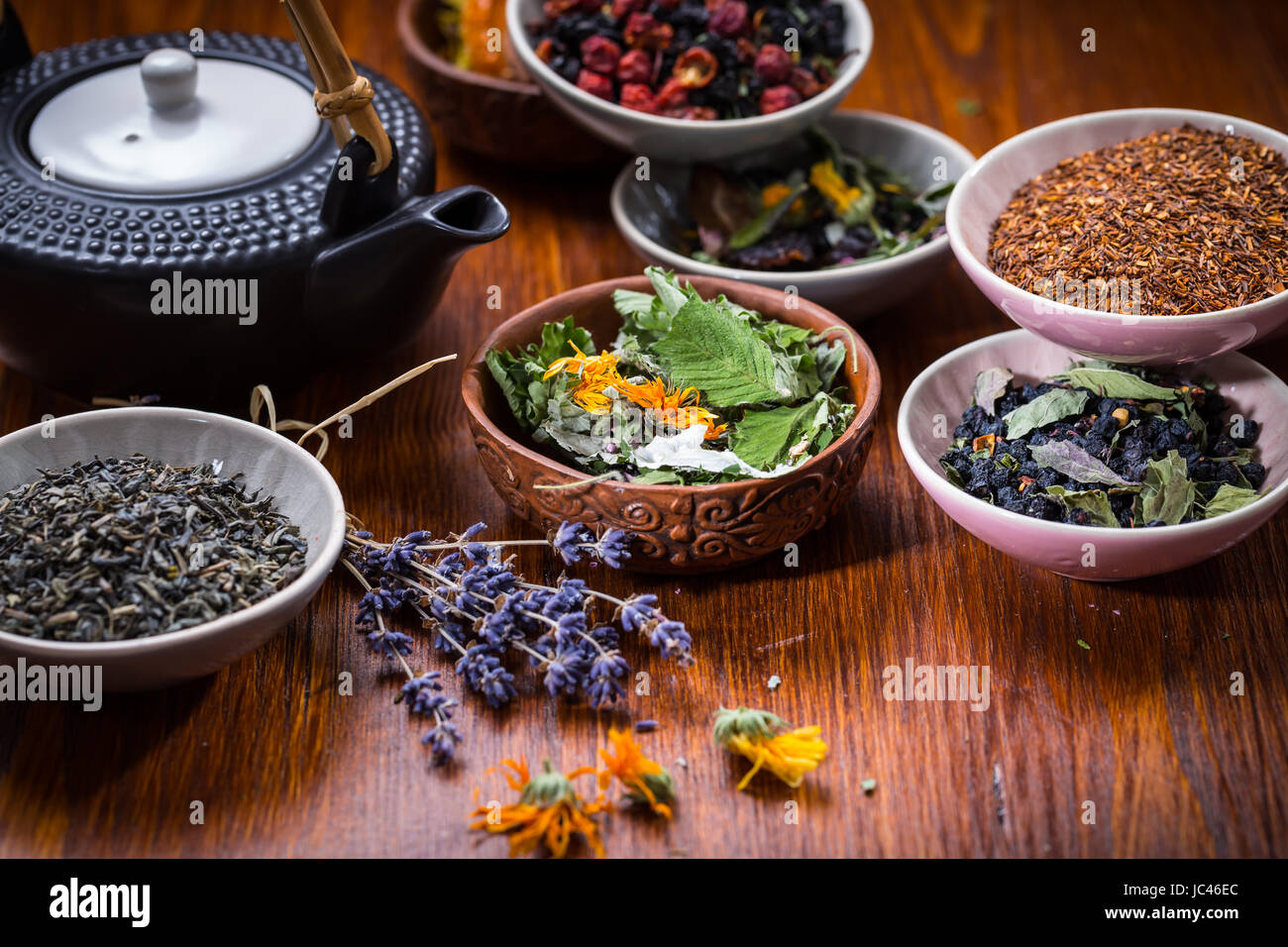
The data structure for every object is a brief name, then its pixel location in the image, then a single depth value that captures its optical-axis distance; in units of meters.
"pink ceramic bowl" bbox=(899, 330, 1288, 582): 0.67
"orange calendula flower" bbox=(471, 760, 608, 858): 0.64
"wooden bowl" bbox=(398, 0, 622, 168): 0.87
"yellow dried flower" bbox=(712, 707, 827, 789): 0.65
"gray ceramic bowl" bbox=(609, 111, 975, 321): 0.78
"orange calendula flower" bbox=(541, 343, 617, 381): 0.72
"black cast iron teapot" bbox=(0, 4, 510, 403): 0.71
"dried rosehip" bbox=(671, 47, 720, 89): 0.82
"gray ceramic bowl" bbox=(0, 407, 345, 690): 0.65
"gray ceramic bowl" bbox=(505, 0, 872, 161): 0.81
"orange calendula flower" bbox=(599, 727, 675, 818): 0.65
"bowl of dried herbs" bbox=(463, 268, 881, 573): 0.69
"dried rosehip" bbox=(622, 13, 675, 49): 0.83
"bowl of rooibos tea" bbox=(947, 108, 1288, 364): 0.70
